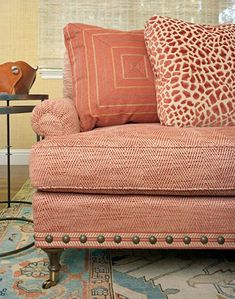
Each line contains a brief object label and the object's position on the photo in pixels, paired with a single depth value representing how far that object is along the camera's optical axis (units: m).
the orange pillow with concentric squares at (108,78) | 1.55
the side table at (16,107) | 1.40
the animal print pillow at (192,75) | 1.46
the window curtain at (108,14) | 3.21
